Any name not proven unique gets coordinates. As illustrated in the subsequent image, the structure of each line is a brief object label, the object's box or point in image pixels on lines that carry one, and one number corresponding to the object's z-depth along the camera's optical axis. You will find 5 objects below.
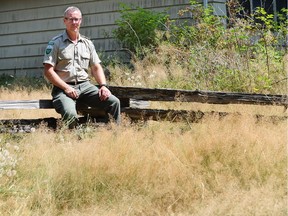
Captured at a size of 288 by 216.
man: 6.35
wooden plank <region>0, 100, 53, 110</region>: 6.49
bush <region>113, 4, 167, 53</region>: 11.30
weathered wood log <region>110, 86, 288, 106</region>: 6.43
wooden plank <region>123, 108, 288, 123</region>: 6.09
